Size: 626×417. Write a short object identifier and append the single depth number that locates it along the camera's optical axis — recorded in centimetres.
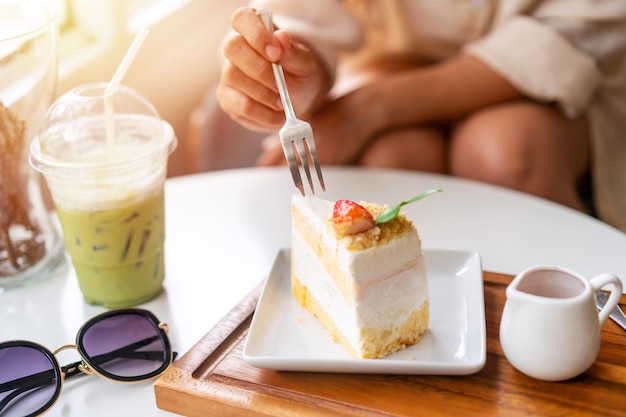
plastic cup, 83
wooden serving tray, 65
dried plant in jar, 92
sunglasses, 74
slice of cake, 70
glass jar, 91
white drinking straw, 83
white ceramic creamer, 65
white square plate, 68
